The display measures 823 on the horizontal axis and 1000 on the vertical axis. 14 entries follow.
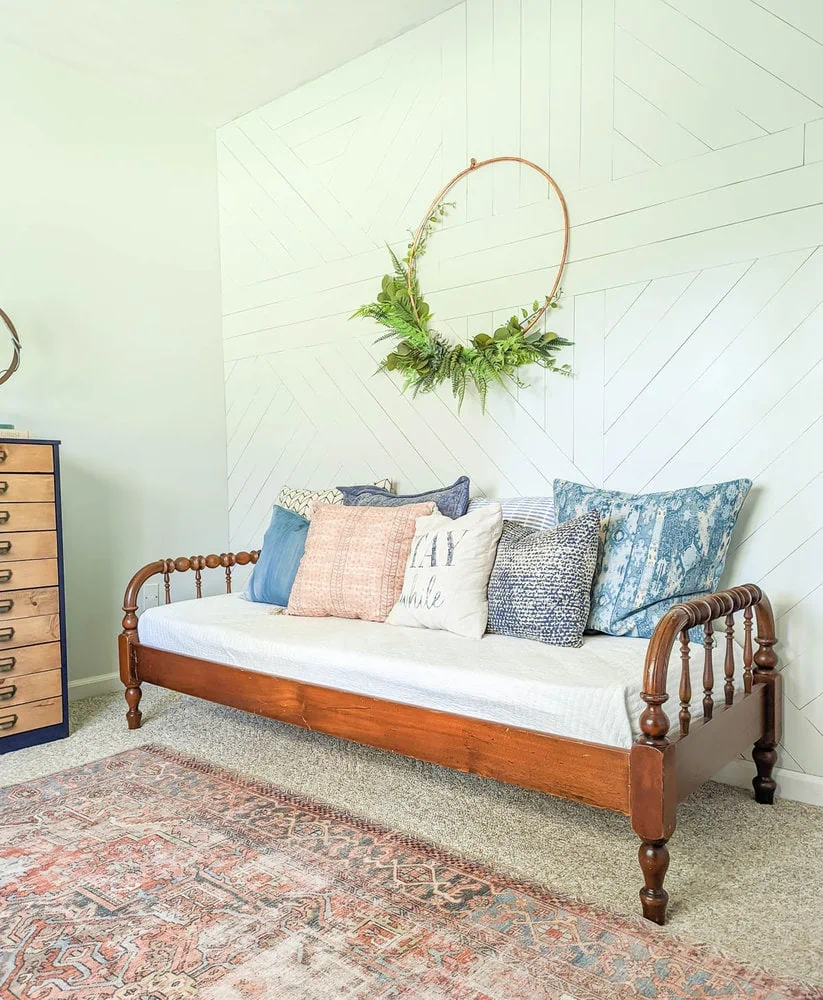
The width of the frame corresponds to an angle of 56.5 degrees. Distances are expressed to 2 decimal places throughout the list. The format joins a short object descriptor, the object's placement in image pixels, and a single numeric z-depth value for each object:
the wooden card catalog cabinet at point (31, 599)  2.68
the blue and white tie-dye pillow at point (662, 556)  2.18
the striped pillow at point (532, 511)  2.62
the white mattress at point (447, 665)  1.74
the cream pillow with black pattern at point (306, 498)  3.24
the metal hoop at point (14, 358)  2.92
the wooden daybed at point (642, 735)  1.58
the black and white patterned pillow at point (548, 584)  2.15
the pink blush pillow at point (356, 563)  2.61
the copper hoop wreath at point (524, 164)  2.70
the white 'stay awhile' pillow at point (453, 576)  2.33
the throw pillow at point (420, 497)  2.83
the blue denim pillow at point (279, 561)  2.98
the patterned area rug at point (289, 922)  1.37
